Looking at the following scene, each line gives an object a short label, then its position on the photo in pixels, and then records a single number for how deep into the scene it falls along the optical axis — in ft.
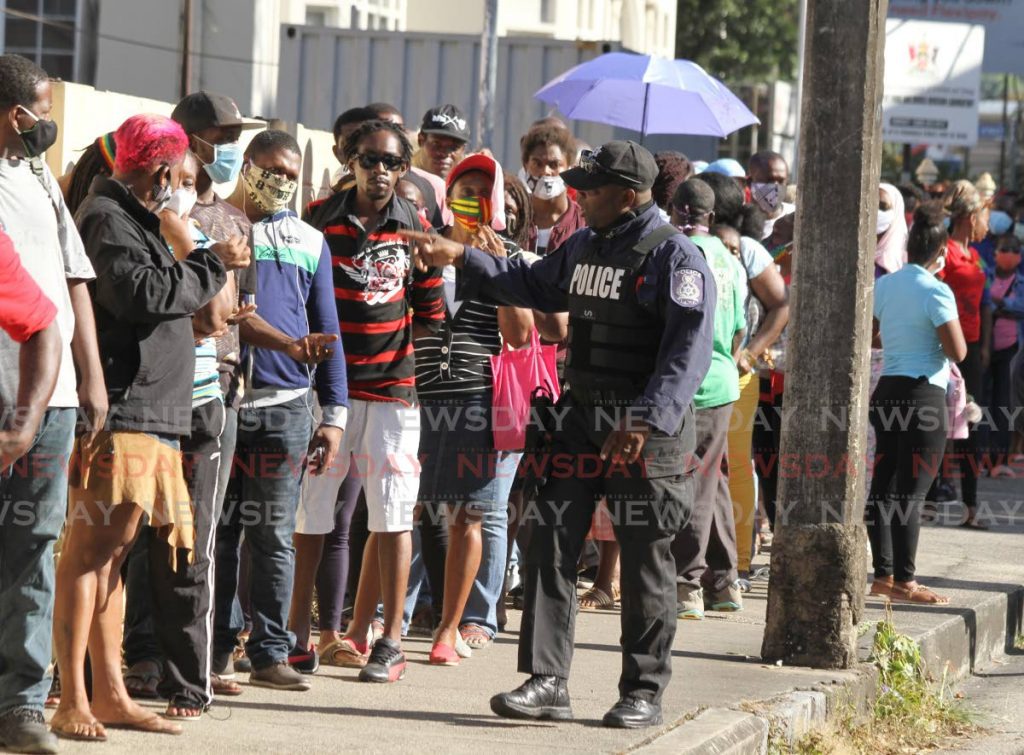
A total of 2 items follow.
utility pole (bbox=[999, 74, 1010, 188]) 319.49
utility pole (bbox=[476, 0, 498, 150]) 96.94
